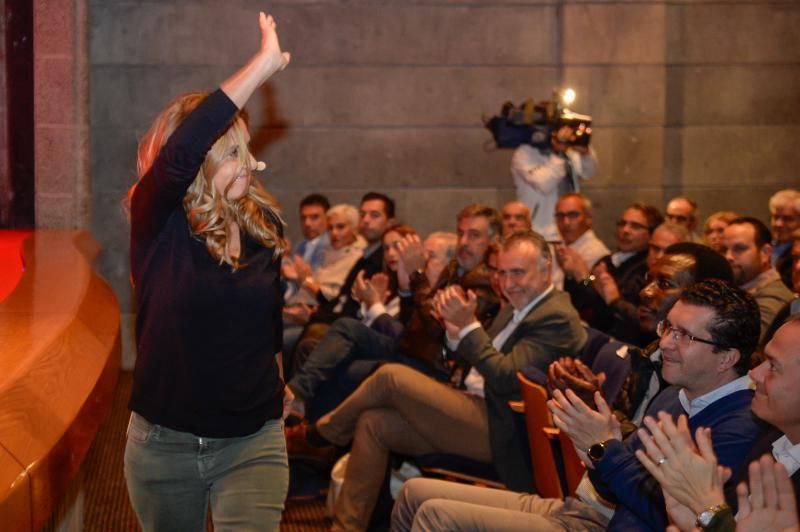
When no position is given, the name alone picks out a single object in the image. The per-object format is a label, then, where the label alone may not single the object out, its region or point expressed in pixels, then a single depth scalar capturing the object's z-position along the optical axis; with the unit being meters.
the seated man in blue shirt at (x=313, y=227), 7.63
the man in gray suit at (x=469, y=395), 4.32
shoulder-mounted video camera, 7.76
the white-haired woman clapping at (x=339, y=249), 7.10
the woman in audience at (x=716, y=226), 6.59
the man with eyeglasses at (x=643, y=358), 3.63
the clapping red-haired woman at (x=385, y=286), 5.66
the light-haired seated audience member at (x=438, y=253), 5.75
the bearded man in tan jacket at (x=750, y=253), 5.50
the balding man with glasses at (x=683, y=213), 7.32
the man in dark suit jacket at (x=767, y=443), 2.33
